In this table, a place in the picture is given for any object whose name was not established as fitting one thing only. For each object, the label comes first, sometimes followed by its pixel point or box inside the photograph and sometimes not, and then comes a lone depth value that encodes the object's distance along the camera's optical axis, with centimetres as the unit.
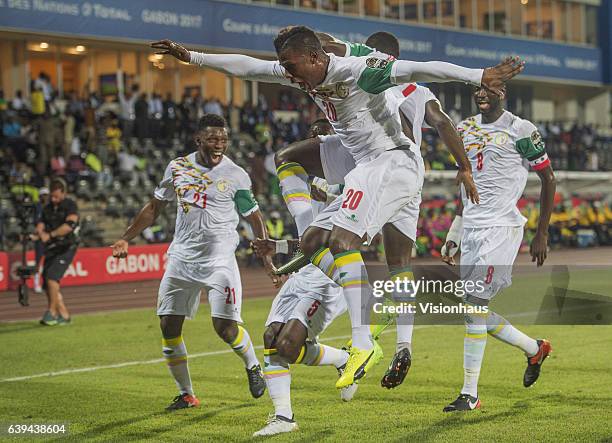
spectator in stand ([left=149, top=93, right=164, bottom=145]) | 3153
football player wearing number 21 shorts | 947
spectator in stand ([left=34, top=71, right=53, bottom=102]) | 3010
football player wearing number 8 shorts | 932
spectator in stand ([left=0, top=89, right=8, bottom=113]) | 2850
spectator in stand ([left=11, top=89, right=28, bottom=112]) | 2934
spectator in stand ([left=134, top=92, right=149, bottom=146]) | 3116
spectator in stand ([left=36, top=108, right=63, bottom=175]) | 2705
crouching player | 799
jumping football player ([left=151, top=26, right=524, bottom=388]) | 701
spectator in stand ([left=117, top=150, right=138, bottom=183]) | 2901
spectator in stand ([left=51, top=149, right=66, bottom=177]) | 2698
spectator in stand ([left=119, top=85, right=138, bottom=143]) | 3131
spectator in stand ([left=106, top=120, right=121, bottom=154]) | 2965
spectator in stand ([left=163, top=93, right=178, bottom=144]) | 3191
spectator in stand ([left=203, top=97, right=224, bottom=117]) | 3409
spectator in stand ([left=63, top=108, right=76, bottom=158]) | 2870
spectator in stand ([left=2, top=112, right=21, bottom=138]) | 2756
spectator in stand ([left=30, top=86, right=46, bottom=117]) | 2884
